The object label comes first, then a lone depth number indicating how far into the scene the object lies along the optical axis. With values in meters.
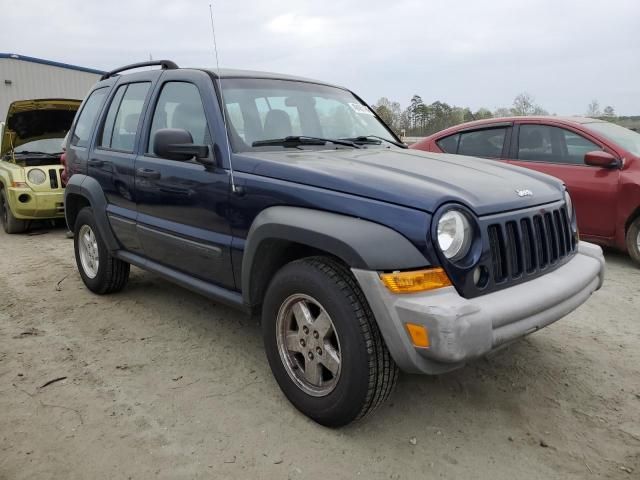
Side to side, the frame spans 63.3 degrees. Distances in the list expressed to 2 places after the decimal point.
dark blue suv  2.20
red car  5.31
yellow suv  7.54
